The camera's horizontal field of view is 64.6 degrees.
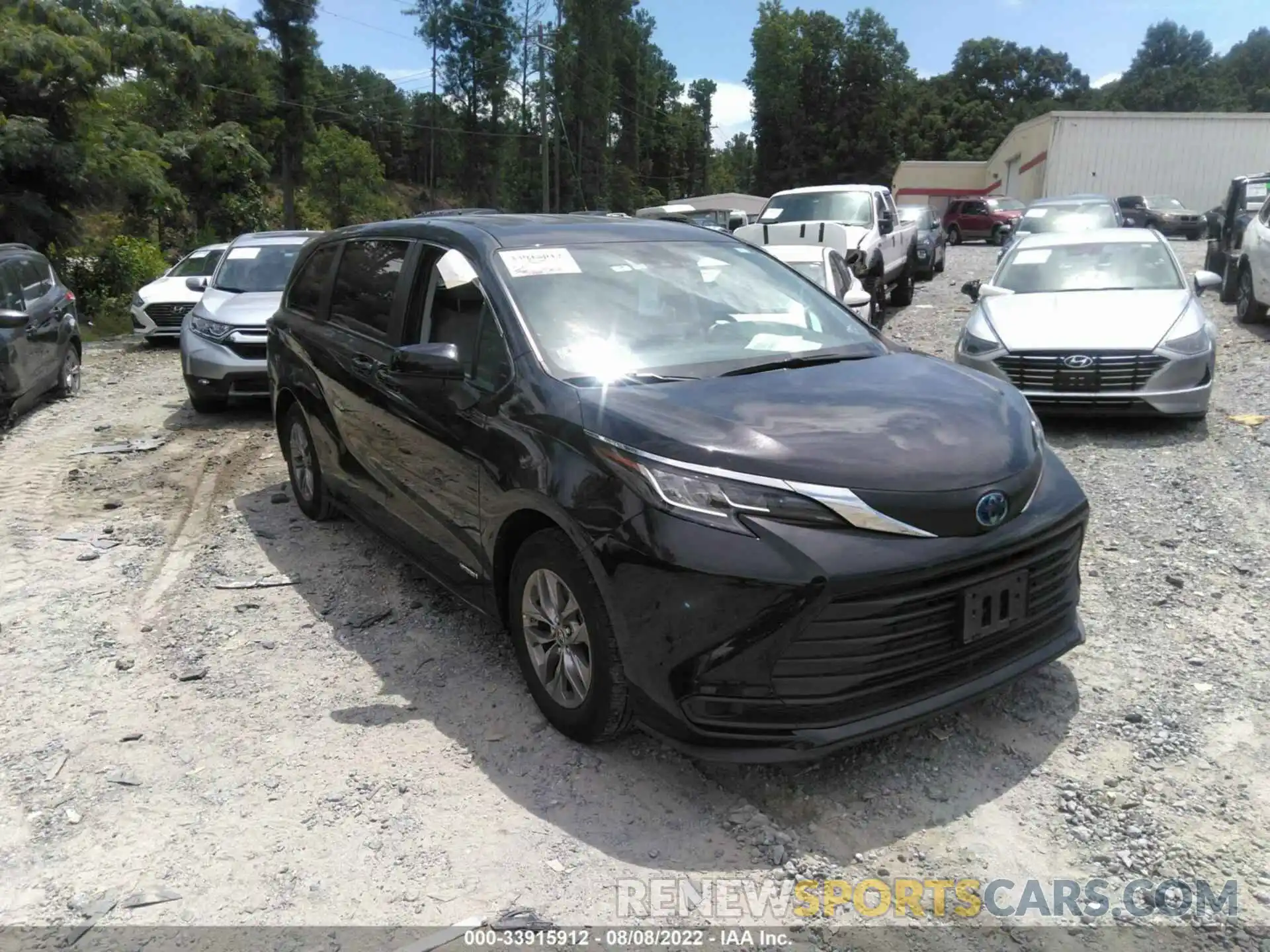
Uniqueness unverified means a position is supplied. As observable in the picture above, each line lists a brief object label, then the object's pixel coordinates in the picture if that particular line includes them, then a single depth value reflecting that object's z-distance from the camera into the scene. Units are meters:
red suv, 33.44
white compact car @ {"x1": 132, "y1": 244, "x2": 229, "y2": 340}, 15.52
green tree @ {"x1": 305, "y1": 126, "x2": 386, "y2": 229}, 54.25
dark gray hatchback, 9.51
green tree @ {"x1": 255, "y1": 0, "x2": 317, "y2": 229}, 46.88
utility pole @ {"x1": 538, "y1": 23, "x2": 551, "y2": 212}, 40.78
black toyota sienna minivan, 2.97
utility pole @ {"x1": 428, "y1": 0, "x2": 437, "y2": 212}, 63.06
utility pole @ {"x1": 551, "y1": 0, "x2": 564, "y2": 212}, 61.75
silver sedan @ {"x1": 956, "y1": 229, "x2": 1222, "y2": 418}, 7.28
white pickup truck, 13.49
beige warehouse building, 34.47
